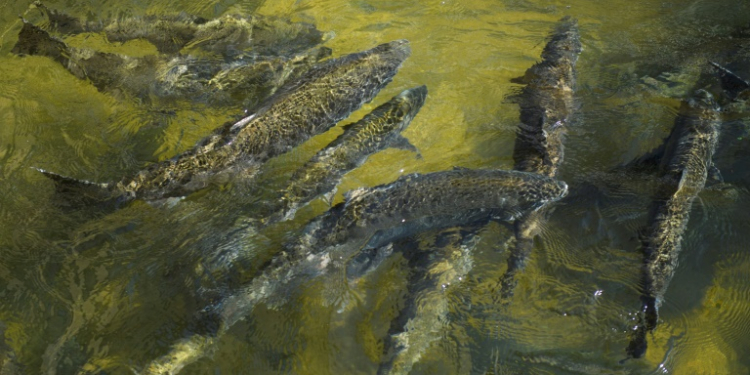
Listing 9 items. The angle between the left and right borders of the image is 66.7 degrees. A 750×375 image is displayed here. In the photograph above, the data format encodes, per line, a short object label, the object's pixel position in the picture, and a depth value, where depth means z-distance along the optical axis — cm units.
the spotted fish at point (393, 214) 439
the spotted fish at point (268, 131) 497
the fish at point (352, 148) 514
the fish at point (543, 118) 475
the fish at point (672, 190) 439
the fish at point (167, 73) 623
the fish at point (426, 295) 401
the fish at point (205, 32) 701
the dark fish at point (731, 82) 634
